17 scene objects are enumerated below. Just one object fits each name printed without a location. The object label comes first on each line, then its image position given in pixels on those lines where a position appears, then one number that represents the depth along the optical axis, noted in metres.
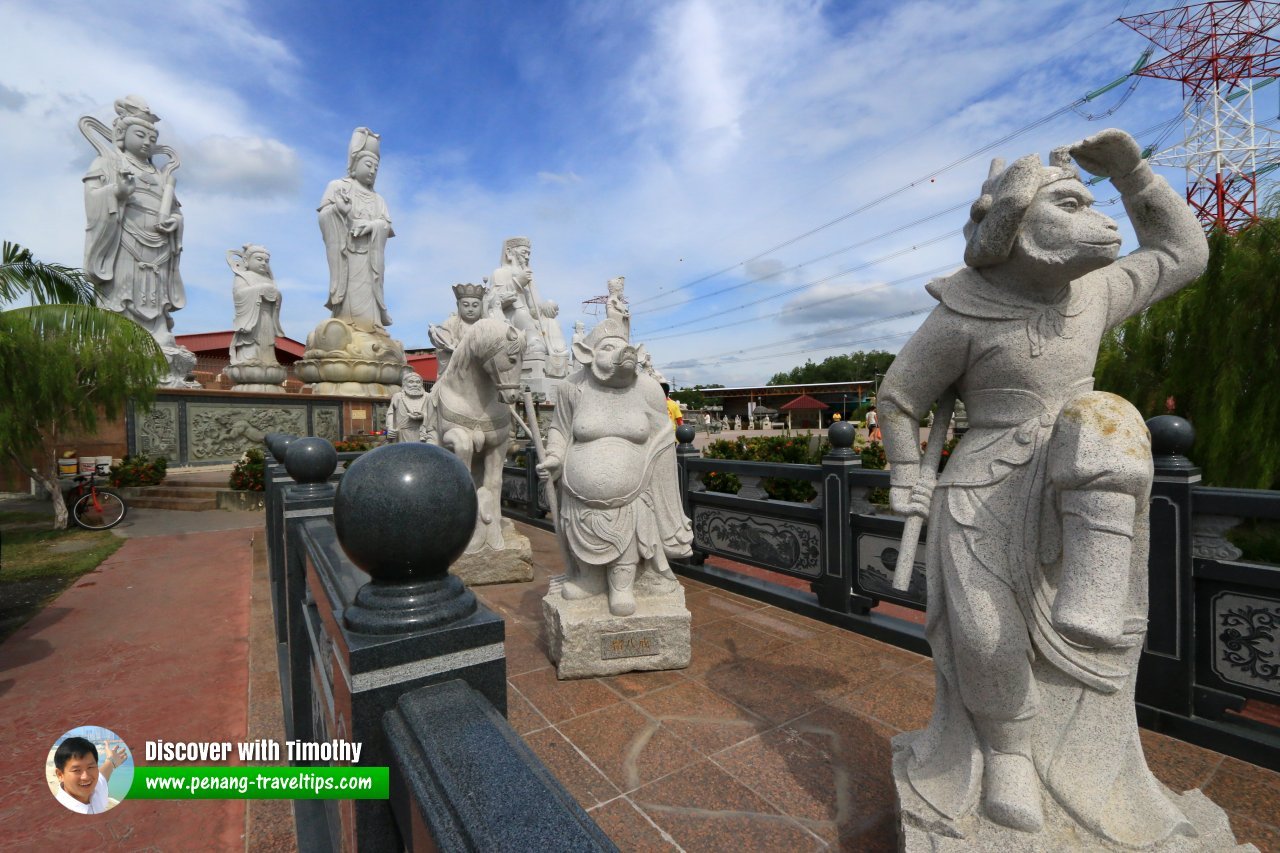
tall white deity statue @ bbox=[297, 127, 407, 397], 15.25
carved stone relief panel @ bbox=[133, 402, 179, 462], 12.00
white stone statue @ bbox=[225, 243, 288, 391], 16.20
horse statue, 5.21
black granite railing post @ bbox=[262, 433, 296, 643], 4.02
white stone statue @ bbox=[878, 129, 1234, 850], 1.51
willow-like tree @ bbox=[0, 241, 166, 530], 7.02
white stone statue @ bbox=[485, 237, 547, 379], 18.44
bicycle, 8.69
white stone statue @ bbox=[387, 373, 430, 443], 8.35
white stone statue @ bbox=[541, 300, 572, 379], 19.56
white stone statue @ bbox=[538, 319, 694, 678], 3.49
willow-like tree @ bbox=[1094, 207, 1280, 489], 5.68
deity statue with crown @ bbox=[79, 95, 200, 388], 13.46
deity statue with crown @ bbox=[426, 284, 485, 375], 6.53
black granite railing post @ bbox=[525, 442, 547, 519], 8.13
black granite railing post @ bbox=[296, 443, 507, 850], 1.11
